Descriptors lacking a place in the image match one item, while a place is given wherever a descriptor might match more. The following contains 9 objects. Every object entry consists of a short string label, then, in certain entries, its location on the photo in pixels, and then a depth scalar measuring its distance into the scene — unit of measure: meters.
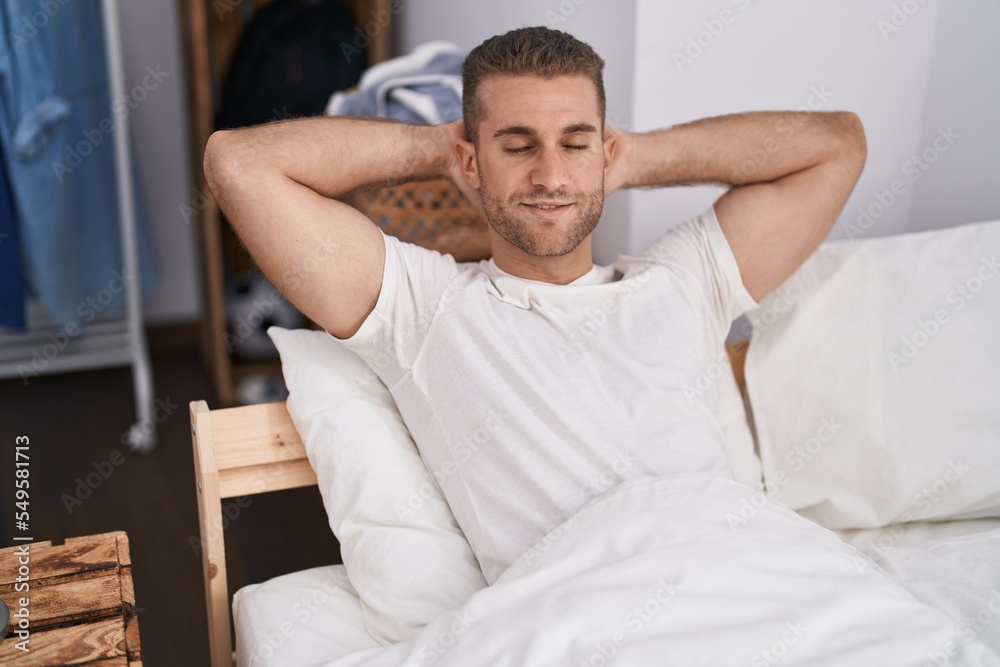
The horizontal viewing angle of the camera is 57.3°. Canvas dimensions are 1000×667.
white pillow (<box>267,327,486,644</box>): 1.13
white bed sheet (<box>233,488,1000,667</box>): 1.05
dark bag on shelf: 2.54
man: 1.18
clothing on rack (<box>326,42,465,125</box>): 1.67
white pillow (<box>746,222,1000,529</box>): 1.29
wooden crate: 0.91
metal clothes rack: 2.31
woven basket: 1.67
